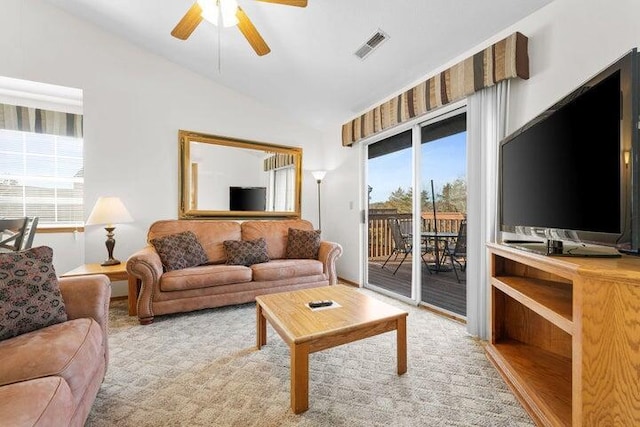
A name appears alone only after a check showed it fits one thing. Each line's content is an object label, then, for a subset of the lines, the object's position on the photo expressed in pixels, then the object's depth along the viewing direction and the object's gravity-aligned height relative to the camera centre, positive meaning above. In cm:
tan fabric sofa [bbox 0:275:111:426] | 80 -55
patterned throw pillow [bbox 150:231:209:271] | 269 -39
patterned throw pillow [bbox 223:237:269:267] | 307 -44
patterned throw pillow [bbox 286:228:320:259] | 341 -39
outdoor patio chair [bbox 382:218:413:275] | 365 -37
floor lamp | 427 +59
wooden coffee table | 137 -62
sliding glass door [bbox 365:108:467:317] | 289 +1
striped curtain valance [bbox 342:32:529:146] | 198 +112
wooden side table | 255 -60
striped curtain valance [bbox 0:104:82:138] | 319 +111
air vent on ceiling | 239 +155
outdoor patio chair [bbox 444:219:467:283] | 322 -48
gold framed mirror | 356 +49
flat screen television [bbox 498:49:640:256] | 98 +20
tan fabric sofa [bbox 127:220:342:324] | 246 -60
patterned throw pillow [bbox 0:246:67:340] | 121 -38
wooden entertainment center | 92 -49
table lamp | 277 -3
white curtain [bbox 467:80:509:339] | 214 +19
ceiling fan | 175 +132
